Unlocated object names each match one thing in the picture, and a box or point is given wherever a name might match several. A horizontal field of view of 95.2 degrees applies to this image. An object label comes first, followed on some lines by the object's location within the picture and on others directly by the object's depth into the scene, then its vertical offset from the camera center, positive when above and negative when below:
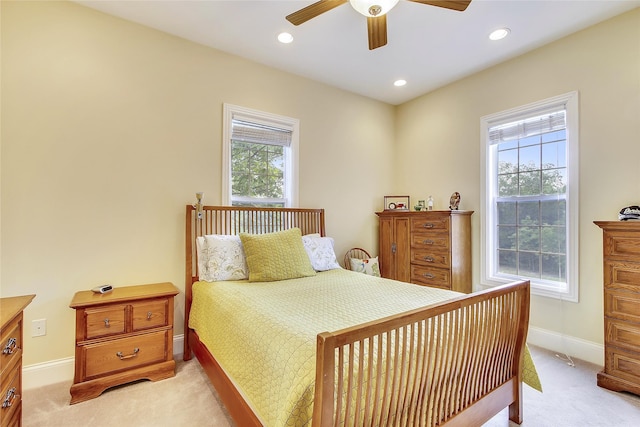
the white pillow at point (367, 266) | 3.62 -0.63
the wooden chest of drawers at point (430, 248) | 3.26 -0.38
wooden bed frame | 1.03 -0.67
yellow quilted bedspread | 1.17 -0.57
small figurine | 3.54 +0.18
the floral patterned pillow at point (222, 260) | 2.52 -0.40
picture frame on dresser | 4.16 +0.19
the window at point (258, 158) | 3.06 +0.65
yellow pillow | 2.50 -0.37
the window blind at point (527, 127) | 2.87 +0.94
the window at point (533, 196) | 2.74 +0.21
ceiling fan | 1.84 +1.37
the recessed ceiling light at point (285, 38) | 2.73 +1.69
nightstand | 2.01 -0.90
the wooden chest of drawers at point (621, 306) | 2.04 -0.64
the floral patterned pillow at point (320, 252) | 2.98 -0.38
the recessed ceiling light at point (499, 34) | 2.64 +1.69
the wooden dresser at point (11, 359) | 1.26 -0.66
